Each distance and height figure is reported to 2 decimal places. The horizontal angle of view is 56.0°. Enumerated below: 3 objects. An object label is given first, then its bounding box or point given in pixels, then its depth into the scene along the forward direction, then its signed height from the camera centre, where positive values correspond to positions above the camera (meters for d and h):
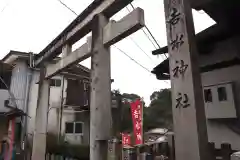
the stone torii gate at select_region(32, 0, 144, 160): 5.12 +1.42
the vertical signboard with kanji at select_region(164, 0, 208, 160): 3.13 +0.51
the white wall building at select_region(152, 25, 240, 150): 5.39 +0.96
